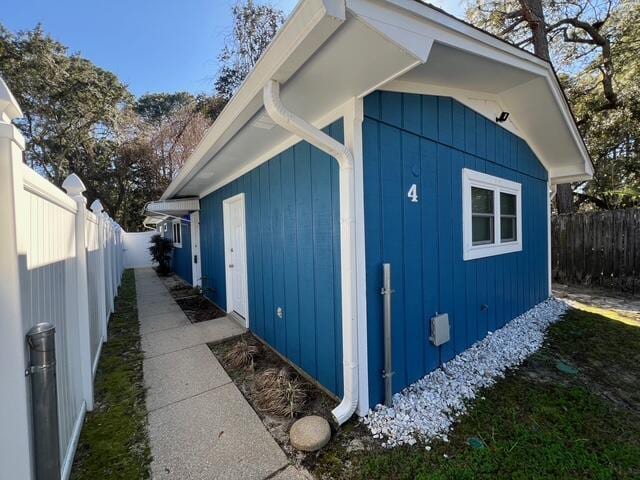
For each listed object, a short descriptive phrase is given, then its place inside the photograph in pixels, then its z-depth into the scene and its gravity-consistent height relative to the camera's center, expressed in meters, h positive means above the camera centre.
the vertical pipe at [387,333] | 2.44 -0.86
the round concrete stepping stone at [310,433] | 2.04 -1.46
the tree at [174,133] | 13.16 +5.07
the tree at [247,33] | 7.64 +5.53
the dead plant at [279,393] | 2.48 -1.46
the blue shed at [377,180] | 1.84 +0.54
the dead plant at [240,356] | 3.32 -1.45
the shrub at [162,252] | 11.14 -0.61
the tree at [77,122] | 12.48 +5.83
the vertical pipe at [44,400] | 1.21 -0.68
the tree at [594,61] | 8.06 +4.91
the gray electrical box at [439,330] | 2.92 -1.03
